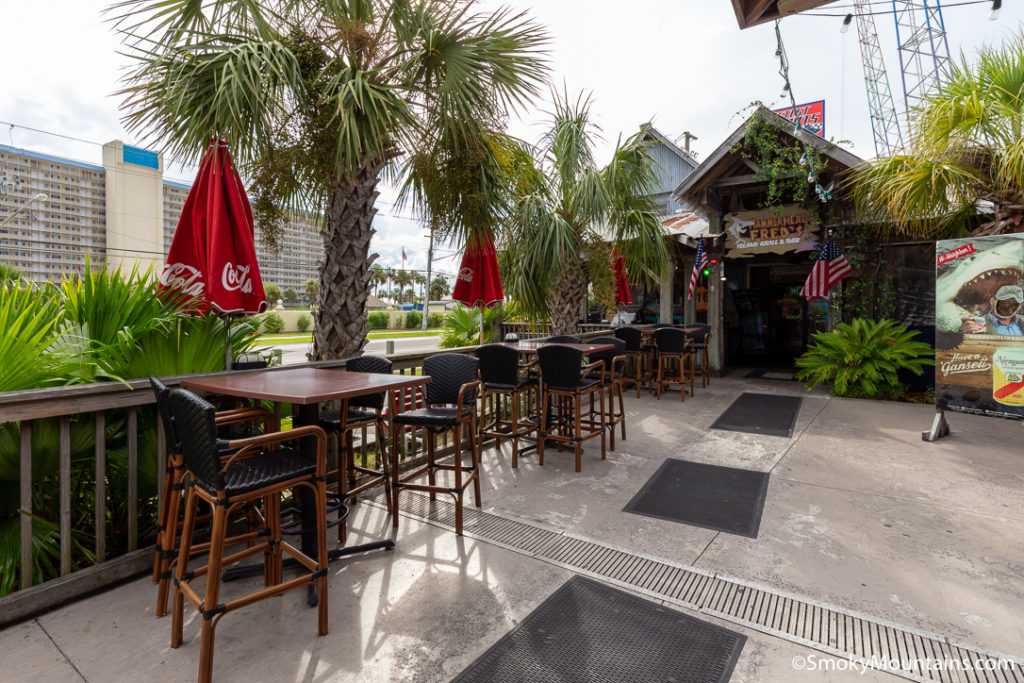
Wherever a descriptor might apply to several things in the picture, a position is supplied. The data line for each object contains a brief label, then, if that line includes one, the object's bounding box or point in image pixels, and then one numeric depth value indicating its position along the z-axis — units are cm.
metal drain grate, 179
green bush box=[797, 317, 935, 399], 667
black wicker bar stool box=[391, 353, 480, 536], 296
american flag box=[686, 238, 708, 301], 855
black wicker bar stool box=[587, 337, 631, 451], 459
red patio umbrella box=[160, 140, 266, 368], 263
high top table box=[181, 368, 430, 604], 204
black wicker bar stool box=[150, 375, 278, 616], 191
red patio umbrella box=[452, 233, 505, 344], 492
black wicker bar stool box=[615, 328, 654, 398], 694
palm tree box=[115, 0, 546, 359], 297
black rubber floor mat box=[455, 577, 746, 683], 172
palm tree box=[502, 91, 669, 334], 616
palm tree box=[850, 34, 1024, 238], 450
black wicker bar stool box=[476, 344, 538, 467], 411
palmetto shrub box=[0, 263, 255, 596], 213
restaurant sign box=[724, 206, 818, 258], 792
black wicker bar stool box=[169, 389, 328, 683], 164
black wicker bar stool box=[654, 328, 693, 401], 697
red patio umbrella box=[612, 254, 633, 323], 767
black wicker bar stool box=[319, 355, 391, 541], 280
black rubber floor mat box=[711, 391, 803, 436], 534
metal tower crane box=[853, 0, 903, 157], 3697
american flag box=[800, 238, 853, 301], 743
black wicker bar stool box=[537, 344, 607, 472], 412
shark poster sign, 411
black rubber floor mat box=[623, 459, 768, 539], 304
